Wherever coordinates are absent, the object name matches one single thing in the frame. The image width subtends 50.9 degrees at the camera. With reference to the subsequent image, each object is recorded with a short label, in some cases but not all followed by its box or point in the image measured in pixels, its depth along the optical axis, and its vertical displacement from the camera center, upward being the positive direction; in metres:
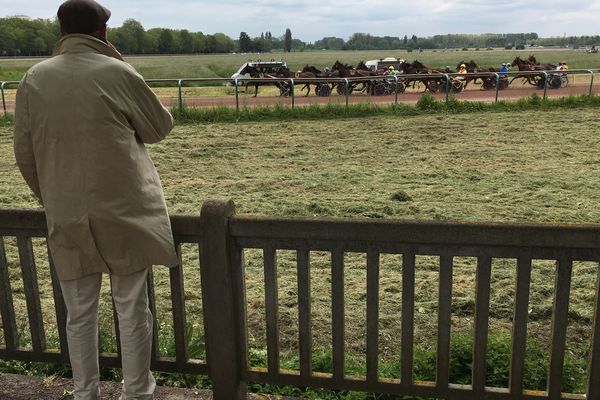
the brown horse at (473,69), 24.70 -1.22
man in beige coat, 2.42 -0.42
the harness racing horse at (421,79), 23.64 -1.39
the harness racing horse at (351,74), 22.91 -1.23
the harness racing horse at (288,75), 23.34 -1.26
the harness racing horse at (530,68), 26.65 -1.25
